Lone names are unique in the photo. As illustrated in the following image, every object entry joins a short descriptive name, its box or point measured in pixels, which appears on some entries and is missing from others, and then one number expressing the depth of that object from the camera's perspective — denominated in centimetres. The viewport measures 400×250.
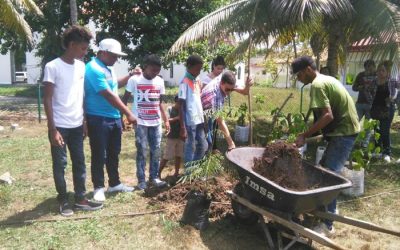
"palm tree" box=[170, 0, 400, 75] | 672
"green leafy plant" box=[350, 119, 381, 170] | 552
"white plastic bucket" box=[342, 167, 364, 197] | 551
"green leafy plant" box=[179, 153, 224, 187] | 447
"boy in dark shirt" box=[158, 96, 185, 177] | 559
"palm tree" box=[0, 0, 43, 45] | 984
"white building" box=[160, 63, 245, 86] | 2998
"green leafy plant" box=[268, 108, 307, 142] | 696
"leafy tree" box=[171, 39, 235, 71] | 1680
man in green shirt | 406
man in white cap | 452
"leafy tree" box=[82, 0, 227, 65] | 1655
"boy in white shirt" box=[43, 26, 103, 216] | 415
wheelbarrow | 349
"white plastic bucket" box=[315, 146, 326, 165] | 607
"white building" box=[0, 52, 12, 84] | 3044
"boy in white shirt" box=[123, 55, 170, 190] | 510
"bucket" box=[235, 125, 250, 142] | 886
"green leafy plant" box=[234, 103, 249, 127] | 856
